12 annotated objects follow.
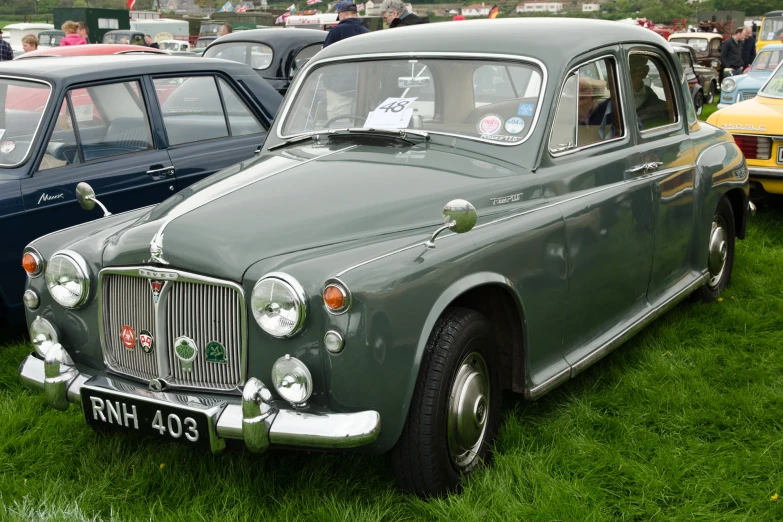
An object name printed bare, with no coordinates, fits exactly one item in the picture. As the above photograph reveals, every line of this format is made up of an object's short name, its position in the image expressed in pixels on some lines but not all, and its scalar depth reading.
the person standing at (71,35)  12.04
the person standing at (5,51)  10.05
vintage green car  2.83
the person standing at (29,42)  11.78
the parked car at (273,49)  10.98
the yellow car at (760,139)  7.14
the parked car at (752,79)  13.35
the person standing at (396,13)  8.12
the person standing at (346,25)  8.17
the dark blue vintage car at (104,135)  4.79
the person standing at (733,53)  18.92
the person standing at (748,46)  19.08
